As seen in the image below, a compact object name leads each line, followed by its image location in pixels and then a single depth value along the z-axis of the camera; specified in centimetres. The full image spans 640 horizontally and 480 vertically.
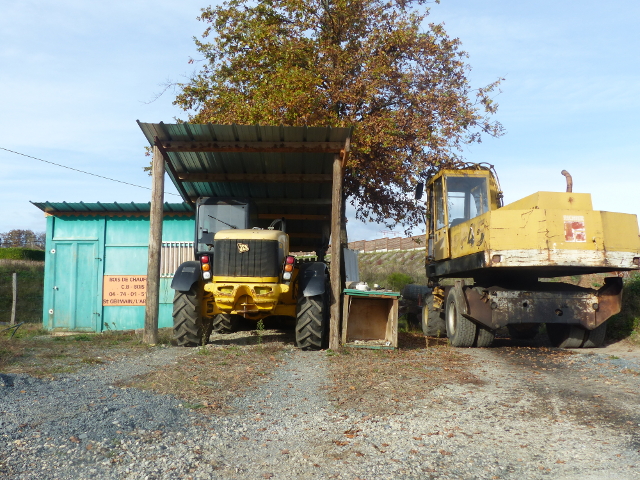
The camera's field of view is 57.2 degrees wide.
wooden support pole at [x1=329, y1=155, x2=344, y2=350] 973
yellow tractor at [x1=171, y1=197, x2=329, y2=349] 930
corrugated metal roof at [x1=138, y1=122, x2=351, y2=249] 996
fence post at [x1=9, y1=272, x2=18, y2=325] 1431
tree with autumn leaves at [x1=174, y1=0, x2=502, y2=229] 1524
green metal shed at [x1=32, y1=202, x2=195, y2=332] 1419
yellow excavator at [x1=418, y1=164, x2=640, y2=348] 888
